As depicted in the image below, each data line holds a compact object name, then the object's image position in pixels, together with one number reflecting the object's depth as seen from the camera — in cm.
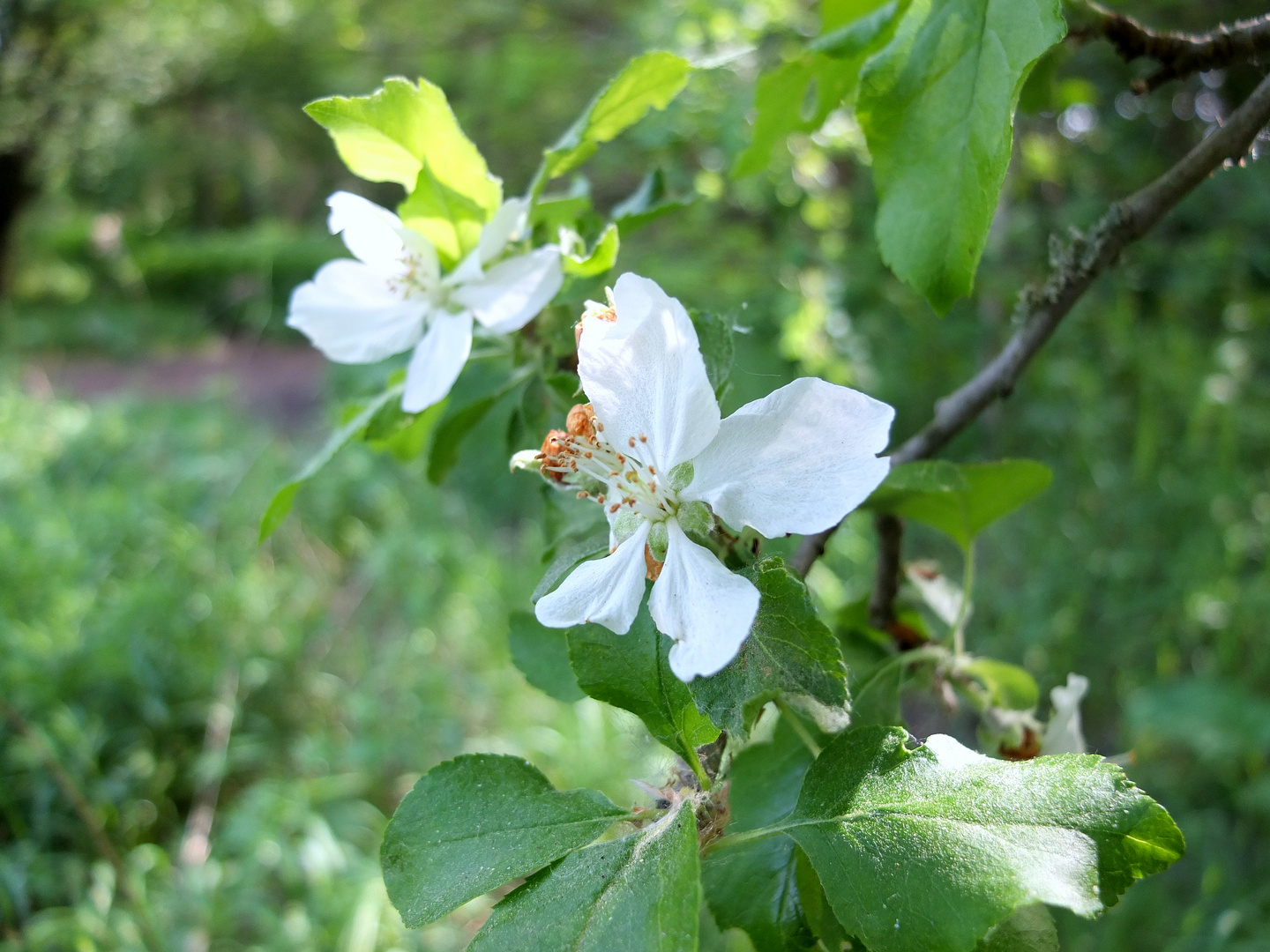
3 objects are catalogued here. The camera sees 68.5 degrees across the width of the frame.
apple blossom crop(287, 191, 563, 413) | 13
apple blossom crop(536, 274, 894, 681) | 9
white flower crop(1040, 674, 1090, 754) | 14
